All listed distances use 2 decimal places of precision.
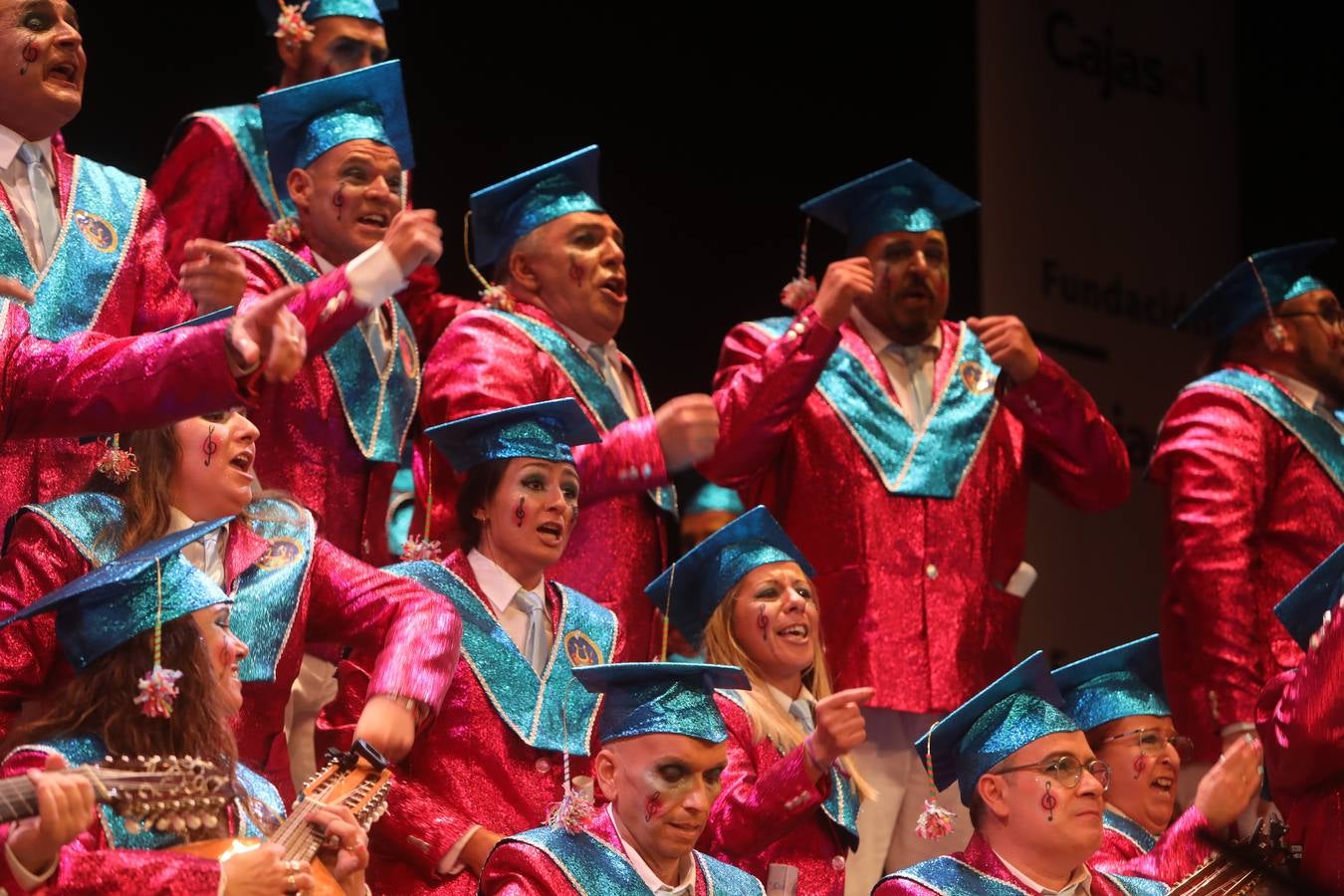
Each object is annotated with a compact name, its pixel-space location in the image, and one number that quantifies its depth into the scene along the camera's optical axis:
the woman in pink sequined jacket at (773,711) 8.70
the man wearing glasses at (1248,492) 10.94
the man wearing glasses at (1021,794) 8.65
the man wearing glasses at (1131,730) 10.16
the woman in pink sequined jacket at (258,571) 7.69
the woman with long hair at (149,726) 6.41
